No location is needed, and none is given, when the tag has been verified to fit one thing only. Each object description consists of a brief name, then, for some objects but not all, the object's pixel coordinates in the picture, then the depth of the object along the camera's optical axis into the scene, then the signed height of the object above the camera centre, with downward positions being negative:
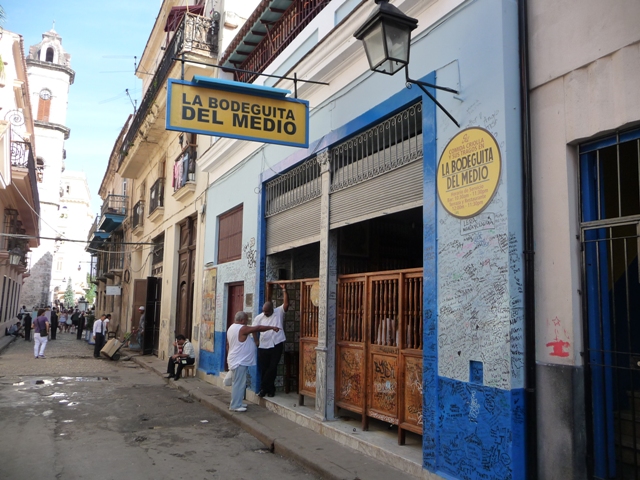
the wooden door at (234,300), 10.72 +0.11
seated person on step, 12.26 -1.17
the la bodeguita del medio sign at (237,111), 6.46 +2.36
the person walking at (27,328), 26.56 -1.28
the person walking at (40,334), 17.42 -1.02
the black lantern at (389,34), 4.88 +2.44
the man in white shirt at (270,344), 8.71 -0.59
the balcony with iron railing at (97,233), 28.97 +3.60
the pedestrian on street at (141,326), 18.33 -0.75
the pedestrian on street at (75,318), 32.75 -0.93
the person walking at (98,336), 18.69 -1.12
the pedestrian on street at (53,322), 27.02 -1.01
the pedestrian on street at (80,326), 28.50 -1.25
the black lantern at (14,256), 22.37 +1.81
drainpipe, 4.30 +0.43
